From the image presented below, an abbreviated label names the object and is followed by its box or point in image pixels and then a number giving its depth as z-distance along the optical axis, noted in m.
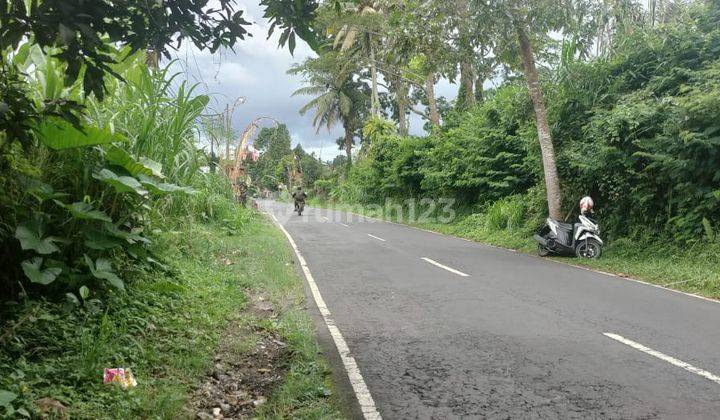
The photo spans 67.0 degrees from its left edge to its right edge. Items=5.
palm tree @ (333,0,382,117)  30.91
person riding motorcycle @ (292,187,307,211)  31.19
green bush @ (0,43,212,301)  4.33
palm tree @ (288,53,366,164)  45.22
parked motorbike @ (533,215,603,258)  12.62
